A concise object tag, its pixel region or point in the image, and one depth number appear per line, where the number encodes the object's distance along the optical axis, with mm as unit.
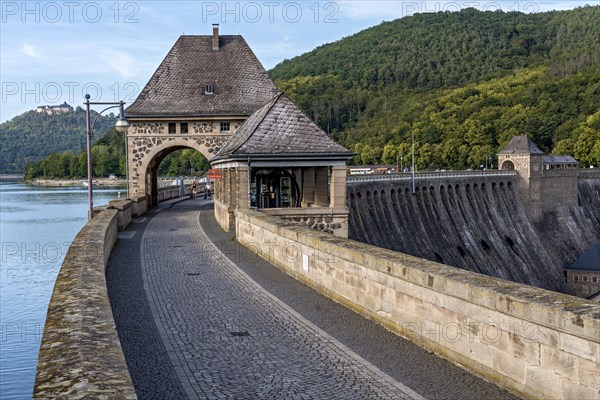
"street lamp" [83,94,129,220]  20844
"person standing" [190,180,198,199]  52678
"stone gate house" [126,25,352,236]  21281
